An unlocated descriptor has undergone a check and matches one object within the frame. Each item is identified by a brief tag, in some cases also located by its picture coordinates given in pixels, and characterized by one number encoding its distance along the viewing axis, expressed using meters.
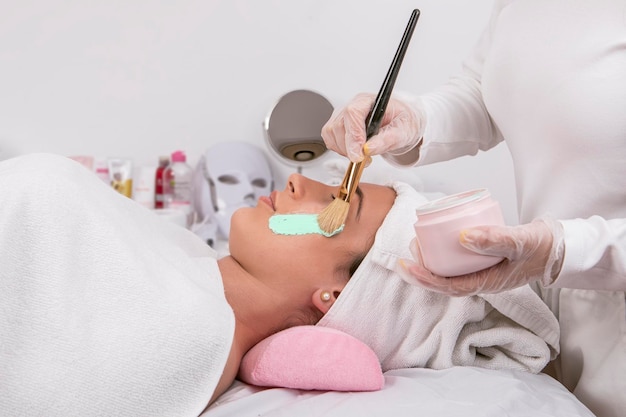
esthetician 0.90
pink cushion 1.03
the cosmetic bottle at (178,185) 2.24
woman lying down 0.88
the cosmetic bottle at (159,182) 2.26
